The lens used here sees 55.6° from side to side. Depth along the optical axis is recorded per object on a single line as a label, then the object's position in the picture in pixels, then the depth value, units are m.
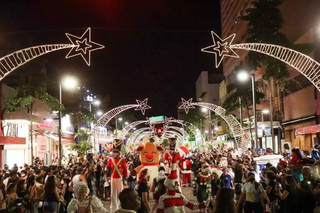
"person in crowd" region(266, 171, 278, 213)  7.83
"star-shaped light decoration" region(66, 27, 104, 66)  9.89
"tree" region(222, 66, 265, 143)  24.37
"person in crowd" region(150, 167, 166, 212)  8.20
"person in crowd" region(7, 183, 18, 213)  7.43
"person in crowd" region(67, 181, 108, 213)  5.46
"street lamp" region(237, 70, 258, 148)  18.36
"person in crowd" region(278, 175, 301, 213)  6.42
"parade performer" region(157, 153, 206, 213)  6.35
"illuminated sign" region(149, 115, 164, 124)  71.60
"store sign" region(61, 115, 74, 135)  33.19
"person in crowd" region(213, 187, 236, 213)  4.01
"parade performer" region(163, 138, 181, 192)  11.02
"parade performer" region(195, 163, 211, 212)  10.22
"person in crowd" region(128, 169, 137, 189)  12.00
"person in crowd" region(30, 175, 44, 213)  7.67
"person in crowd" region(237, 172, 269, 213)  7.73
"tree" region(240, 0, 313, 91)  18.79
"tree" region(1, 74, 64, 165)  18.48
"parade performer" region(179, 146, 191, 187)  13.48
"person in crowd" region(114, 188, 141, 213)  3.69
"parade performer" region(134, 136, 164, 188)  12.85
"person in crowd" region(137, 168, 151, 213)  9.12
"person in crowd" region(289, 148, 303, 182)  8.69
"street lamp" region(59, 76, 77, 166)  17.51
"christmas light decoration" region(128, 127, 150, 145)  49.18
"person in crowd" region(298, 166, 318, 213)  6.22
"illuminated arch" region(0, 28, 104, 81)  9.89
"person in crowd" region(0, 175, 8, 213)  7.28
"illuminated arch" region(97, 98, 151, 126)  25.67
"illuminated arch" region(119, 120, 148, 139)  37.27
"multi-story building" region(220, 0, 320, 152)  21.68
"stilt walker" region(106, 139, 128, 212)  10.80
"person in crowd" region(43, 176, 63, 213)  6.95
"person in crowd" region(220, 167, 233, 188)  10.16
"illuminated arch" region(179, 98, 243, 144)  23.72
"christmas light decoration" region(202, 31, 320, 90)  10.12
